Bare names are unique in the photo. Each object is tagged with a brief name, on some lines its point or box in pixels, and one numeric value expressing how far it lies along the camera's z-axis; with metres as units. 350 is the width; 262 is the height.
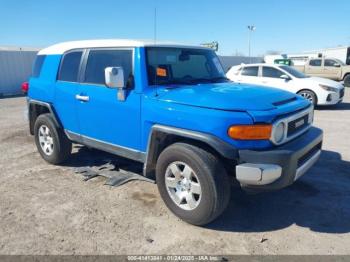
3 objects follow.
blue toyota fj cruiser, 3.42
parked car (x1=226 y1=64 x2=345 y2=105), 11.38
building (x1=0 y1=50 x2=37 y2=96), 18.09
